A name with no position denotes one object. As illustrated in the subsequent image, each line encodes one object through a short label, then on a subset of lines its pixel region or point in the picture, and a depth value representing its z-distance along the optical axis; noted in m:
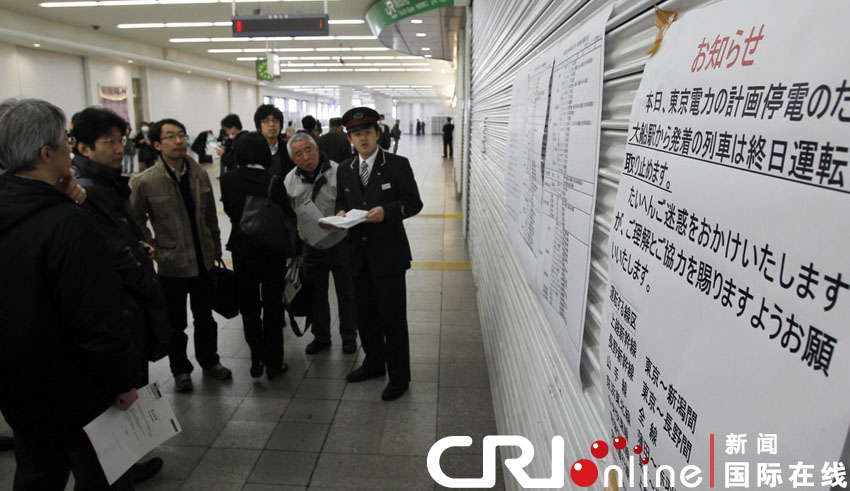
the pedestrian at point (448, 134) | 23.11
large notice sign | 0.45
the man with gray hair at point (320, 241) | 3.91
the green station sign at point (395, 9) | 7.34
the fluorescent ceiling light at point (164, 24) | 14.93
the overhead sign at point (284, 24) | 8.80
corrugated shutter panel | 1.11
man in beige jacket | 3.34
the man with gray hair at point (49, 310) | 1.73
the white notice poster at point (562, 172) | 1.20
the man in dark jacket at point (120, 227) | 2.41
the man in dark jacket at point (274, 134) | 4.24
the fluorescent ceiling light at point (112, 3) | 12.32
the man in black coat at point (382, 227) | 3.37
